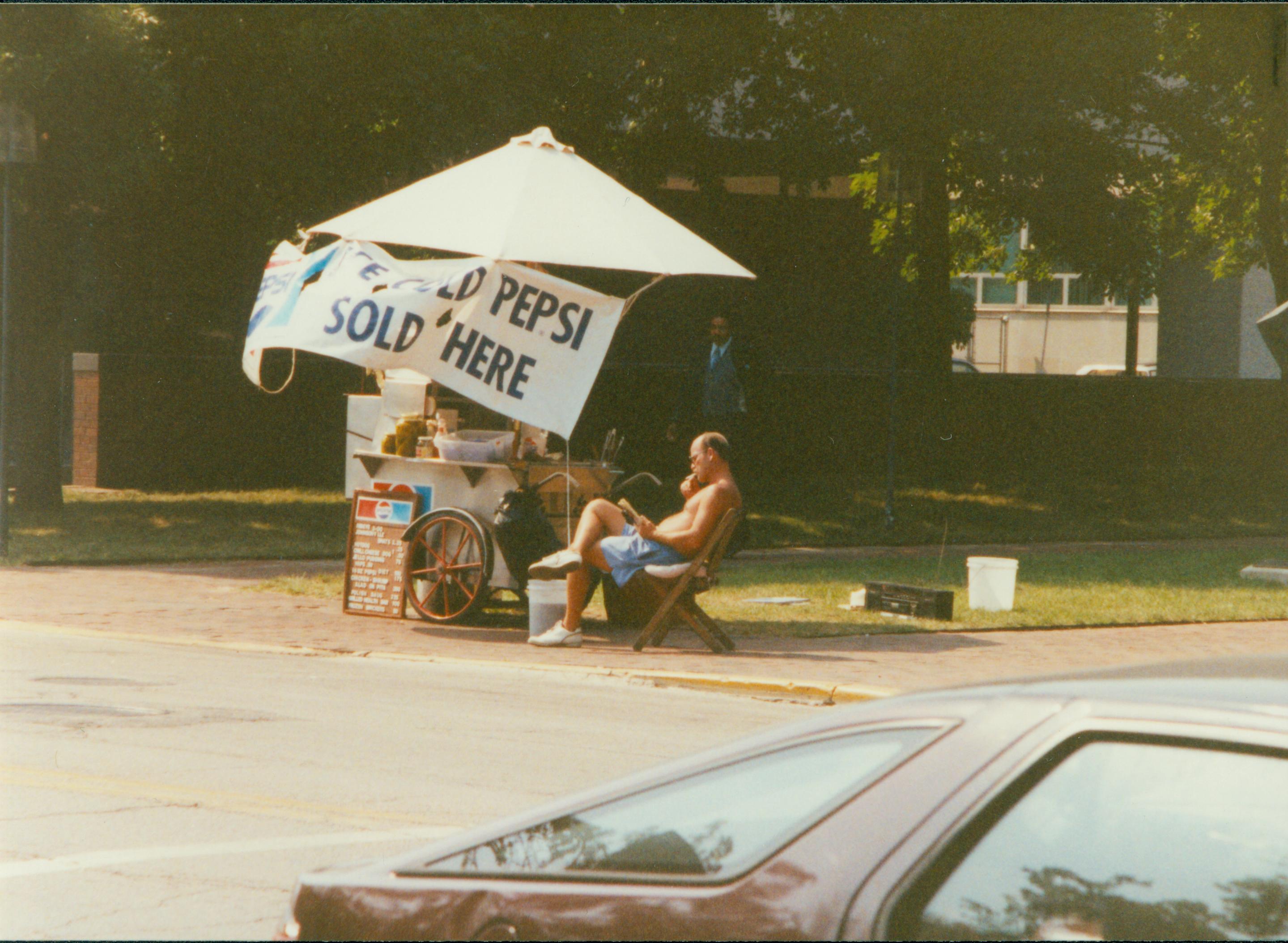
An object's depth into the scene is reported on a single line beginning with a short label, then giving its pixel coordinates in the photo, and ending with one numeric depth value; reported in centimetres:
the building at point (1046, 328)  5681
